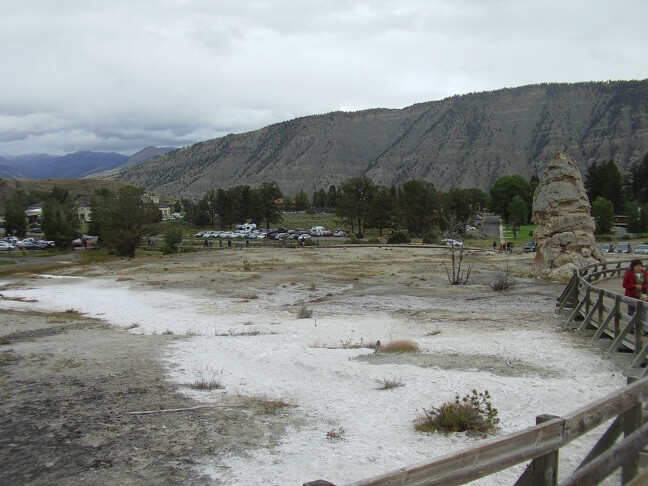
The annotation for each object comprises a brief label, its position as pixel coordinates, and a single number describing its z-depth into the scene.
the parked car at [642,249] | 51.59
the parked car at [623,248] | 53.91
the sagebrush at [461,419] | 7.57
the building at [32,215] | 130.25
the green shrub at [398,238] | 79.94
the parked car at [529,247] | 60.28
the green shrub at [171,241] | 72.12
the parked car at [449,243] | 70.84
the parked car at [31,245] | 83.53
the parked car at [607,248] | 54.00
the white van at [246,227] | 108.04
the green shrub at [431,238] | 82.25
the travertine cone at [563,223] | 32.91
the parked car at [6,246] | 79.56
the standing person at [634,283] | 13.79
